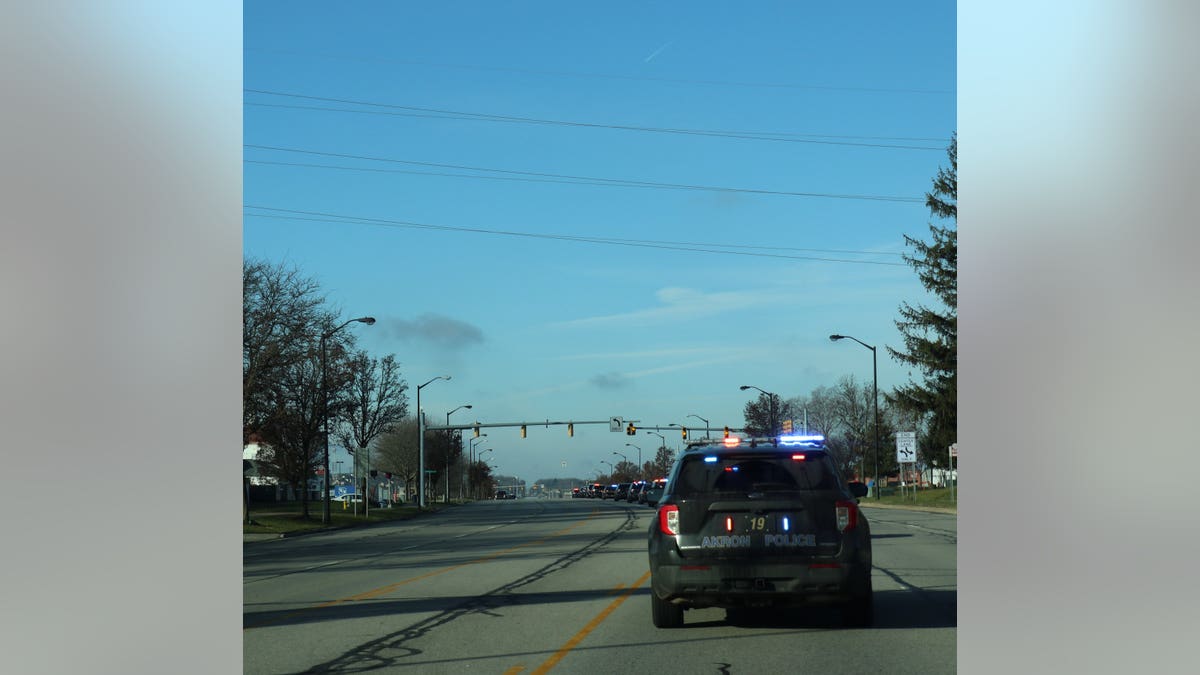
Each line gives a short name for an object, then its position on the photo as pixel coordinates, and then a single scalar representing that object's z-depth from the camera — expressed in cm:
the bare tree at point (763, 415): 10650
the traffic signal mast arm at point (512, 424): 7607
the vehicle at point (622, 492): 9475
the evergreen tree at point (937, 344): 5816
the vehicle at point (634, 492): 7857
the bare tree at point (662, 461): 17650
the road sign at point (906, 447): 5200
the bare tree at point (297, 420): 4528
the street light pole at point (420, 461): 8044
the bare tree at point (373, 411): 6812
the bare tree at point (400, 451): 10588
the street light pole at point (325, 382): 4731
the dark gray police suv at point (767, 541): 1112
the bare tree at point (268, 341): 4125
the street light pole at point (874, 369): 5891
